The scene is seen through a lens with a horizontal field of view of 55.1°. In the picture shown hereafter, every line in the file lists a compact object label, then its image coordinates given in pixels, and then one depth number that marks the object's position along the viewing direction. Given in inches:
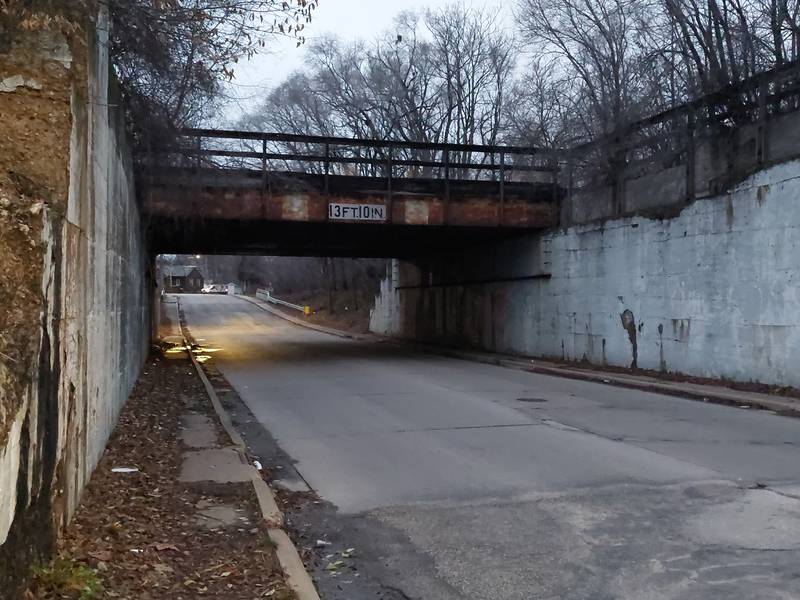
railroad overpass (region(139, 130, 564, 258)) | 799.6
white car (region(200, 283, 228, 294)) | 4776.1
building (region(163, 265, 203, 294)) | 5124.5
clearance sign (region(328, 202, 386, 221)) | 874.1
